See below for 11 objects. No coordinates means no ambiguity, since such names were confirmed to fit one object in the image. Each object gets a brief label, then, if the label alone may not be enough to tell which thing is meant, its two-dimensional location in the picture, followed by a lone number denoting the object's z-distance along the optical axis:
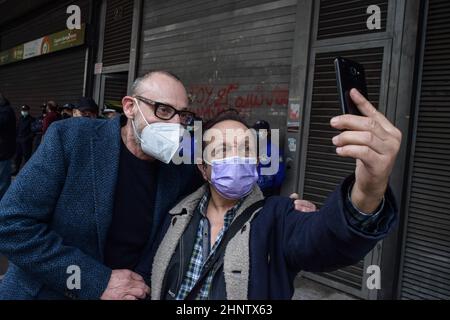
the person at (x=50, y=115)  8.14
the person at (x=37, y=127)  8.66
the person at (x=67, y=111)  8.10
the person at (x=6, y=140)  5.61
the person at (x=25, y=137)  10.16
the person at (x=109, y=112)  6.45
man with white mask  1.62
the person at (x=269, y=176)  4.86
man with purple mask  1.22
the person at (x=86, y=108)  6.48
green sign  10.54
